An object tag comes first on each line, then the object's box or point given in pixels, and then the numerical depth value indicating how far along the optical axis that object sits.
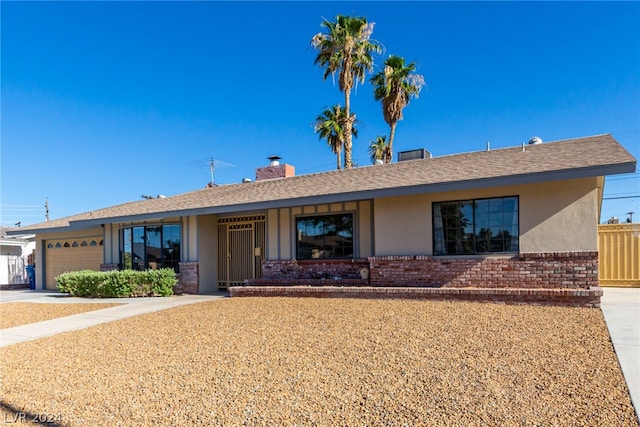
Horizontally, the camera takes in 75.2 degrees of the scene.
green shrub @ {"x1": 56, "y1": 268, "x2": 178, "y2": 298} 13.33
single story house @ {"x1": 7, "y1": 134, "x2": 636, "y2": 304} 9.41
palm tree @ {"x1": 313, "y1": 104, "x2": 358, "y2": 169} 25.20
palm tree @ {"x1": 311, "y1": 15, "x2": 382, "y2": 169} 21.36
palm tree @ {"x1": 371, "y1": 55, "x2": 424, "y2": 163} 22.38
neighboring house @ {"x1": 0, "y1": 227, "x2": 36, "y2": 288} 21.22
